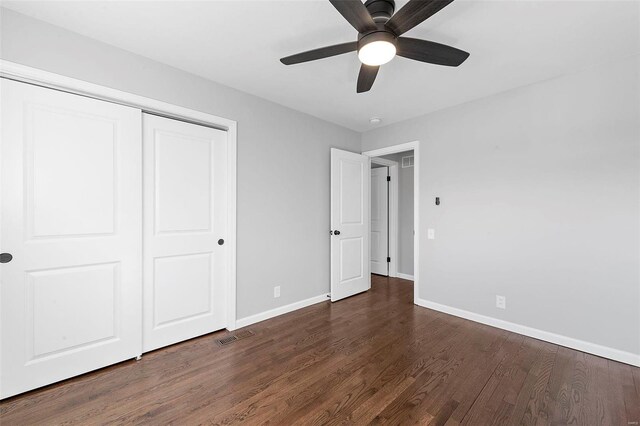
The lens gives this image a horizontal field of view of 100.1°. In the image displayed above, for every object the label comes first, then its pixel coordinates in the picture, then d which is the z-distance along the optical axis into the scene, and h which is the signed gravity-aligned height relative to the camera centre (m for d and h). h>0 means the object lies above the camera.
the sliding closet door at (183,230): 2.37 -0.16
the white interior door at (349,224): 3.73 -0.15
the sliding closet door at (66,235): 1.78 -0.17
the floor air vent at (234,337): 2.56 -1.23
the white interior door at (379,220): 5.22 -0.14
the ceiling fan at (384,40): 1.34 +1.03
